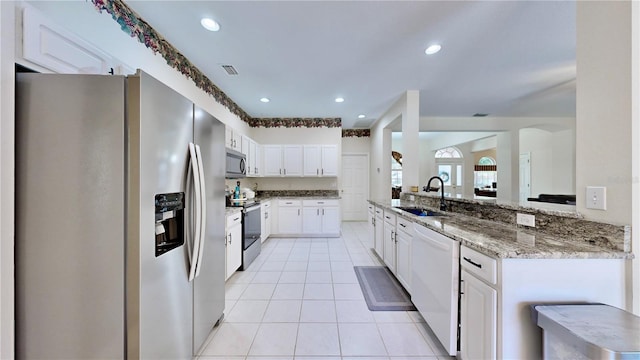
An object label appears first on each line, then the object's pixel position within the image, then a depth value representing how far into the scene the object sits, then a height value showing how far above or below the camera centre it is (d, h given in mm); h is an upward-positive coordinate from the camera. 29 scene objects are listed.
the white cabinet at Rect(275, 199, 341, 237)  5021 -841
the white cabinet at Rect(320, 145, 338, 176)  5371 +478
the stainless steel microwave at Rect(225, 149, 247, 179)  3139 +240
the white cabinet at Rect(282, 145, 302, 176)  5348 +521
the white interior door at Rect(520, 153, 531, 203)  6720 +138
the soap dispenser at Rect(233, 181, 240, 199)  3776 -219
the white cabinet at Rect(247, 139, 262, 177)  4371 +423
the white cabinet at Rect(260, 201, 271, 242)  4312 -810
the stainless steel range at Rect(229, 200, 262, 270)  3246 -777
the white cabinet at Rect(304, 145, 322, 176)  5367 +477
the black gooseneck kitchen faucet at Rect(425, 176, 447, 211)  2626 -276
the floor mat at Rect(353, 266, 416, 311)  2303 -1269
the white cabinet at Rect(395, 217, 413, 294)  2312 -770
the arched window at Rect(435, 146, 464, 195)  9484 +538
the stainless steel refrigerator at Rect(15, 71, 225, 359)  1063 -171
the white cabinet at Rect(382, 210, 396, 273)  2779 -781
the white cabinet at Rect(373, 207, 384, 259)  3271 -781
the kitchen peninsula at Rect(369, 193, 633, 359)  1145 -505
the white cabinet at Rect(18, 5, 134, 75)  1166 +789
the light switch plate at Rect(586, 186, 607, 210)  1226 -93
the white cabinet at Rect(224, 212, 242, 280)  2733 -812
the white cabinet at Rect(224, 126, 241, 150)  3203 +615
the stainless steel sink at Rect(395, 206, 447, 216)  2586 -371
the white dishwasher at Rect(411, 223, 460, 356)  1504 -765
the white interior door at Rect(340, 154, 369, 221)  6797 -176
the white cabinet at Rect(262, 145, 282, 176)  5312 +472
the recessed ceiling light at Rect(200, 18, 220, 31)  2063 +1452
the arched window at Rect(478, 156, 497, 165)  10977 +988
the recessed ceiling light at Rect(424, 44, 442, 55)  2500 +1480
